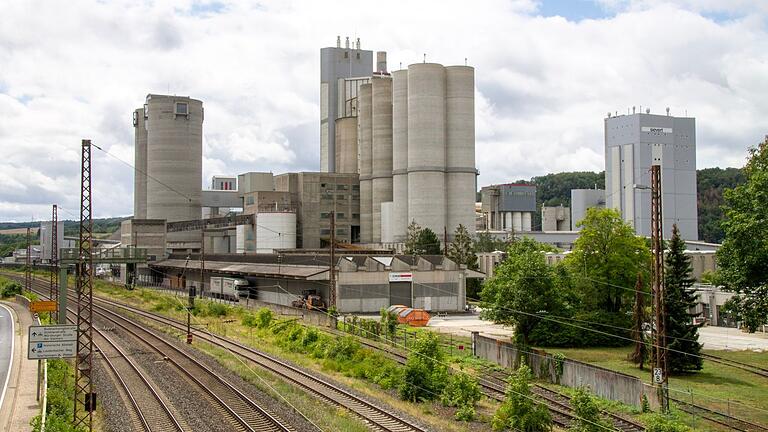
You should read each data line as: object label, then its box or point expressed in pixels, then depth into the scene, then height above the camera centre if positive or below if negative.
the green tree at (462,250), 89.19 -1.15
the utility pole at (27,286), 98.90 -6.15
